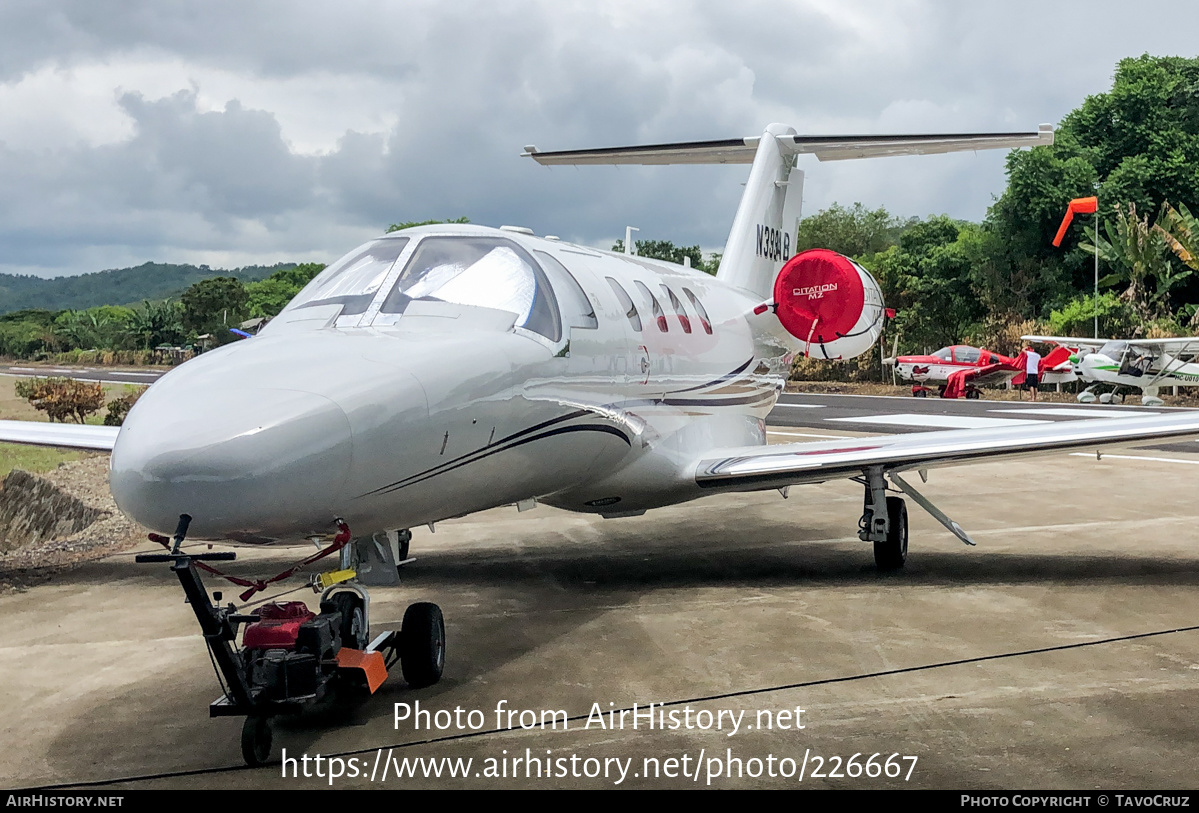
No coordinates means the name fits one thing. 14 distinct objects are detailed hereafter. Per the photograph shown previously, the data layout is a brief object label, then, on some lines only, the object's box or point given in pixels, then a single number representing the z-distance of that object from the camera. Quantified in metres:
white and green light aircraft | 31.84
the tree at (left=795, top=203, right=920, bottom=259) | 85.19
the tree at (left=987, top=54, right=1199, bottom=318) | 45.53
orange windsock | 35.84
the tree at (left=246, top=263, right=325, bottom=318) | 115.35
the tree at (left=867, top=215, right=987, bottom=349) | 48.44
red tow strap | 4.40
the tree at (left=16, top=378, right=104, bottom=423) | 22.09
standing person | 36.62
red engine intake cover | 10.20
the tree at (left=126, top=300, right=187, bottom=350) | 85.56
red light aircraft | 36.16
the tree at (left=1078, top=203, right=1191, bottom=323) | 41.06
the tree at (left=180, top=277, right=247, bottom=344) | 85.88
